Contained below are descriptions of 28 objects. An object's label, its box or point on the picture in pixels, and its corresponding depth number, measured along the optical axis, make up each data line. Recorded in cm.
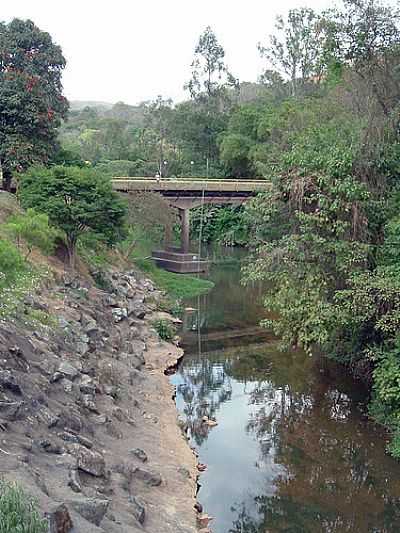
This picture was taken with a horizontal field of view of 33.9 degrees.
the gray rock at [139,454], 1546
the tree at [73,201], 3039
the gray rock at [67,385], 1678
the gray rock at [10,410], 1298
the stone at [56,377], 1665
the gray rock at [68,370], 1750
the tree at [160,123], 7244
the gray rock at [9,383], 1399
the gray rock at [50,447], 1289
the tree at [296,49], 6406
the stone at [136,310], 2986
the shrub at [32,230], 2650
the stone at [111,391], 1865
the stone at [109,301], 2925
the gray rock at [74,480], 1171
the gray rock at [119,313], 2783
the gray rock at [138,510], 1237
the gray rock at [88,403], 1661
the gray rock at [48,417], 1400
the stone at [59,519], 898
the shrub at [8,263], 2169
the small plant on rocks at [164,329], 2880
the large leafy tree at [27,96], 3531
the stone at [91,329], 2276
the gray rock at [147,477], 1448
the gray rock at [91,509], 1030
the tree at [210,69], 7525
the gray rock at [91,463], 1312
